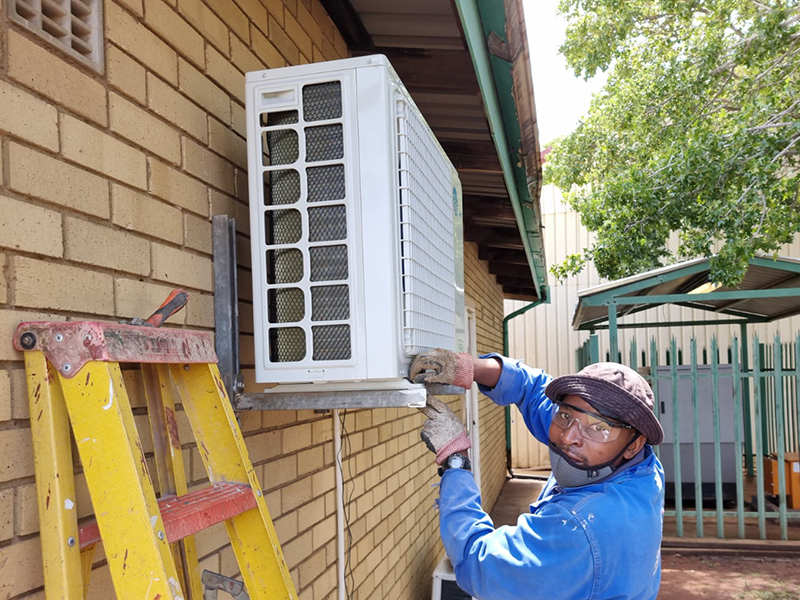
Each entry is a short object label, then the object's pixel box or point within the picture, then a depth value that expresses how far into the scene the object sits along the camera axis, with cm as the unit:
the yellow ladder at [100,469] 121
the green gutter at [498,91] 282
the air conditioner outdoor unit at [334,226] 201
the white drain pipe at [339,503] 318
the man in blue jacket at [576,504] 220
